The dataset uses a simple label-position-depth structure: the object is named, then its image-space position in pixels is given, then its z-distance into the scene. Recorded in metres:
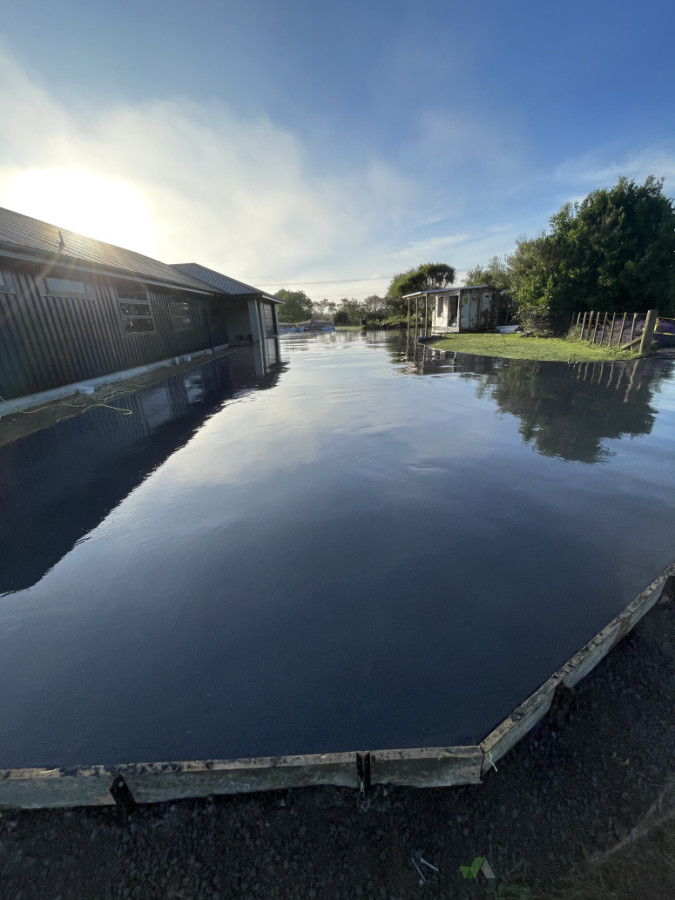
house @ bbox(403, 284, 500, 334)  23.14
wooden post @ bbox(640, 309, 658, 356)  12.16
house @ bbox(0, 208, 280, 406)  7.57
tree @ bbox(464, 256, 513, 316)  31.10
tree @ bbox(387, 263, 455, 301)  41.22
